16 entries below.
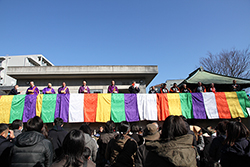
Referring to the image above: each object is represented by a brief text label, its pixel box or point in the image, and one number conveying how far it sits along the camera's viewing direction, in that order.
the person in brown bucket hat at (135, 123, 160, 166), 2.87
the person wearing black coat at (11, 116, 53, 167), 2.27
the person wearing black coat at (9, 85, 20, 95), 9.36
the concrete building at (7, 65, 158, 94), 11.70
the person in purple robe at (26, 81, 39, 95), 9.57
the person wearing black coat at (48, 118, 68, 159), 3.58
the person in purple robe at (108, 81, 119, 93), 10.04
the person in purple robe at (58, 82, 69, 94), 9.68
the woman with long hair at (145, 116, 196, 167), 1.84
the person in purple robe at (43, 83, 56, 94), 9.80
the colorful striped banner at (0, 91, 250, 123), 8.56
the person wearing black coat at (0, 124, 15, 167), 2.70
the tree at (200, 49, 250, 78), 21.62
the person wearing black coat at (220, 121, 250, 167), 2.28
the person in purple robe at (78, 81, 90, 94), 9.91
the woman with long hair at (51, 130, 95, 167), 1.81
